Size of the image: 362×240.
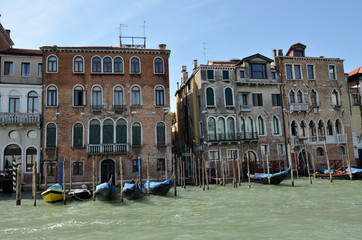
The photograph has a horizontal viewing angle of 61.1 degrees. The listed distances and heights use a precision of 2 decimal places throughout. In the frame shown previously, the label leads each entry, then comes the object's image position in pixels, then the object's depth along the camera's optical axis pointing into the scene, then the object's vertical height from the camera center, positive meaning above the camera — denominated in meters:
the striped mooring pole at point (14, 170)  16.97 -0.45
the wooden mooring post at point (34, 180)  13.23 -0.81
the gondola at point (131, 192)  14.11 -1.56
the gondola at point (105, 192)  13.69 -1.50
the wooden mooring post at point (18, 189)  13.02 -1.16
